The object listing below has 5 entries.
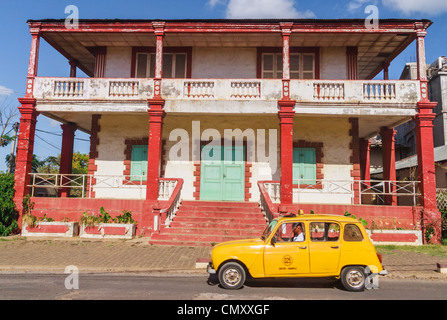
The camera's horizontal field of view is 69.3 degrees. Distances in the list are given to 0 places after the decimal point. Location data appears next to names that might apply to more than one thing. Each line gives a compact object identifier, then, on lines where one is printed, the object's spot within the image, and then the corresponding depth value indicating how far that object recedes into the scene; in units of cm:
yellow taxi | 629
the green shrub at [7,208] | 1220
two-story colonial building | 1248
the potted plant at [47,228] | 1230
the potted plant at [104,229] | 1220
